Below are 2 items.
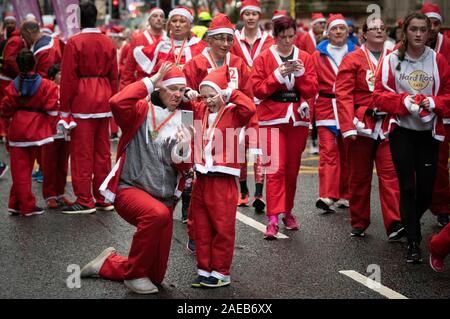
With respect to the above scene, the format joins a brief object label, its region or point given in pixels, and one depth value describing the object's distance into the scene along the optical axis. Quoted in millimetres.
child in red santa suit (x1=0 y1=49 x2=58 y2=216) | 10633
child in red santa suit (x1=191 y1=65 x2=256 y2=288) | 7352
